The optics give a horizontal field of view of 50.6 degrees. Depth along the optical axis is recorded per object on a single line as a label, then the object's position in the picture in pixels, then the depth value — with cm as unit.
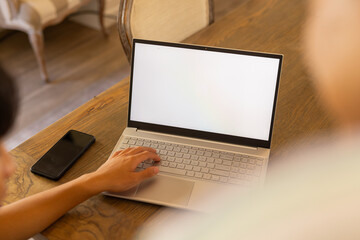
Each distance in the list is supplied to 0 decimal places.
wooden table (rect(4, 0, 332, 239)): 84
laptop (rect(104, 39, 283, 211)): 92
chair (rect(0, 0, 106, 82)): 221
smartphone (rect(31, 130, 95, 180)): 94
